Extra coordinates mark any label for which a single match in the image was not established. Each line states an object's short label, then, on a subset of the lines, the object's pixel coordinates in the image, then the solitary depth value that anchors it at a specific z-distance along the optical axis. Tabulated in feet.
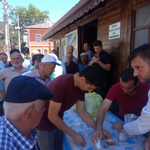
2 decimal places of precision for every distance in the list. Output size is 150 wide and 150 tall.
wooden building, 8.17
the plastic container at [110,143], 3.99
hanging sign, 9.96
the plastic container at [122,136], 4.46
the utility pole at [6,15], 47.61
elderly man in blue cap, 2.25
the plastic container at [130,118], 4.55
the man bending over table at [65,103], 4.20
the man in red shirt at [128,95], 5.48
